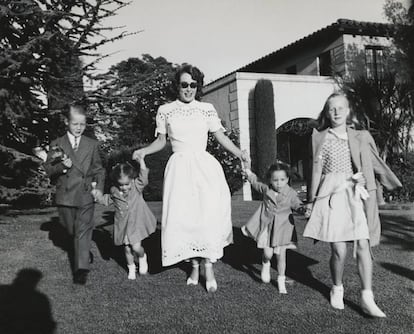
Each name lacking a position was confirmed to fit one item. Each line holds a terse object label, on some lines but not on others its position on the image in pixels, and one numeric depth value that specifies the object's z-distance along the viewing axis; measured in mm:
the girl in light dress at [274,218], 4824
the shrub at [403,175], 14031
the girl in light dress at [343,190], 4004
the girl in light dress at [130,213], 5285
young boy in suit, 4906
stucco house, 17234
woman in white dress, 4719
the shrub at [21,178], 7389
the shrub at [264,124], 16406
